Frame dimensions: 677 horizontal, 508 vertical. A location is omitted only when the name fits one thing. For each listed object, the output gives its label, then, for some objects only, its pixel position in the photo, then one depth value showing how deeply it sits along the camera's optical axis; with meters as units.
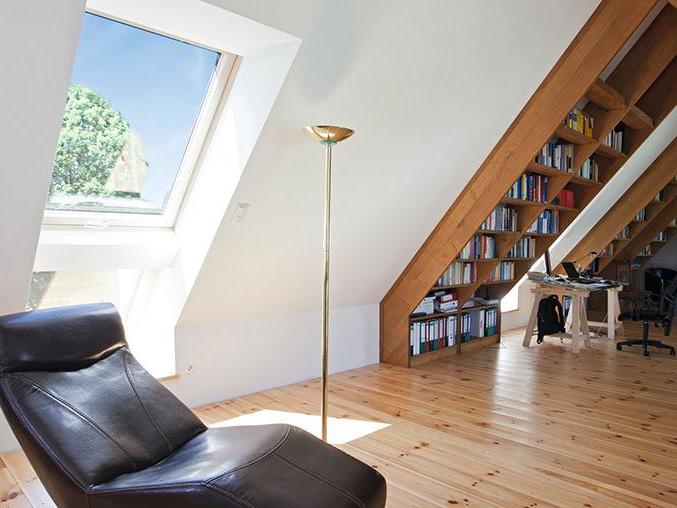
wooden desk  5.13
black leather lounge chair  1.46
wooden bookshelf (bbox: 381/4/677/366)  4.11
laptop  5.52
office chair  5.05
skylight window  2.51
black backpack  5.56
